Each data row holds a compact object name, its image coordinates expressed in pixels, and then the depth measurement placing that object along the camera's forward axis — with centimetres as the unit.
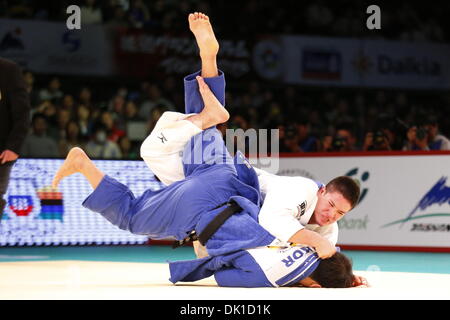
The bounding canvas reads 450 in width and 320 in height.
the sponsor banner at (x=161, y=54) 1393
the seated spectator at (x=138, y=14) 1407
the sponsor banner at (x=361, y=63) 1558
